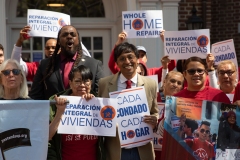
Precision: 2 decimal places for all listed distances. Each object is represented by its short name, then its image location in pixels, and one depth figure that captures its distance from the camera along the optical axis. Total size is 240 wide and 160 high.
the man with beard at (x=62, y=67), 5.48
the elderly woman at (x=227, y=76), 5.56
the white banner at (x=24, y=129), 4.43
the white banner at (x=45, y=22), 7.10
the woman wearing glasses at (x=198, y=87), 5.03
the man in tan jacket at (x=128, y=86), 5.02
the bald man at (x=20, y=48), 6.50
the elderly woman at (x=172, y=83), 5.80
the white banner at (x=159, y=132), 5.23
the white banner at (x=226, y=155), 4.75
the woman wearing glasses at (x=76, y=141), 4.83
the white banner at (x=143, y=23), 7.27
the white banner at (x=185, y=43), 7.00
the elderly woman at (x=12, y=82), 4.73
